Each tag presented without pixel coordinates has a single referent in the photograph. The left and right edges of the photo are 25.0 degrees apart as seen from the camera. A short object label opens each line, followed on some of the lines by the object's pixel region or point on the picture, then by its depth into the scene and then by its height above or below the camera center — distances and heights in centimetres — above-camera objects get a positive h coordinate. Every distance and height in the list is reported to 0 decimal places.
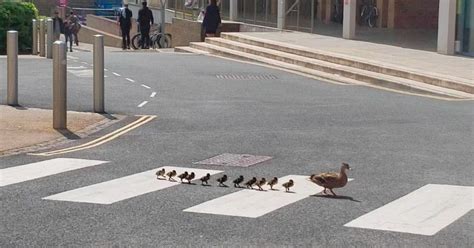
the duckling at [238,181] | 1095 -192
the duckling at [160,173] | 1141 -194
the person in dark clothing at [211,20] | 3891 -102
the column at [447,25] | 3020 -80
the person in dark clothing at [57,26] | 4012 -146
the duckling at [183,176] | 1111 -191
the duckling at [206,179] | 1111 -193
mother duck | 1030 -178
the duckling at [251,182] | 1084 -191
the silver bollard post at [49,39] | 3155 -149
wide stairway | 2322 -187
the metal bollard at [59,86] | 1537 -142
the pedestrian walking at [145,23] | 4112 -126
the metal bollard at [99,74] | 1725 -137
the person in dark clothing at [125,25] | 4258 -140
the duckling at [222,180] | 1105 -193
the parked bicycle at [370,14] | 4272 -75
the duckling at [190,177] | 1110 -191
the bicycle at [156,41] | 4322 -204
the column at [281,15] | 4012 -84
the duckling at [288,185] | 1062 -189
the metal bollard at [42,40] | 3278 -160
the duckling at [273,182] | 1078 -190
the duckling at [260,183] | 1084 -191
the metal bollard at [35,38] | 3338 -156
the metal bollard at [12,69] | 1805 -137
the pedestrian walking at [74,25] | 4822 -166
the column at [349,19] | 3622 -83
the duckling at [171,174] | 1126 -192
